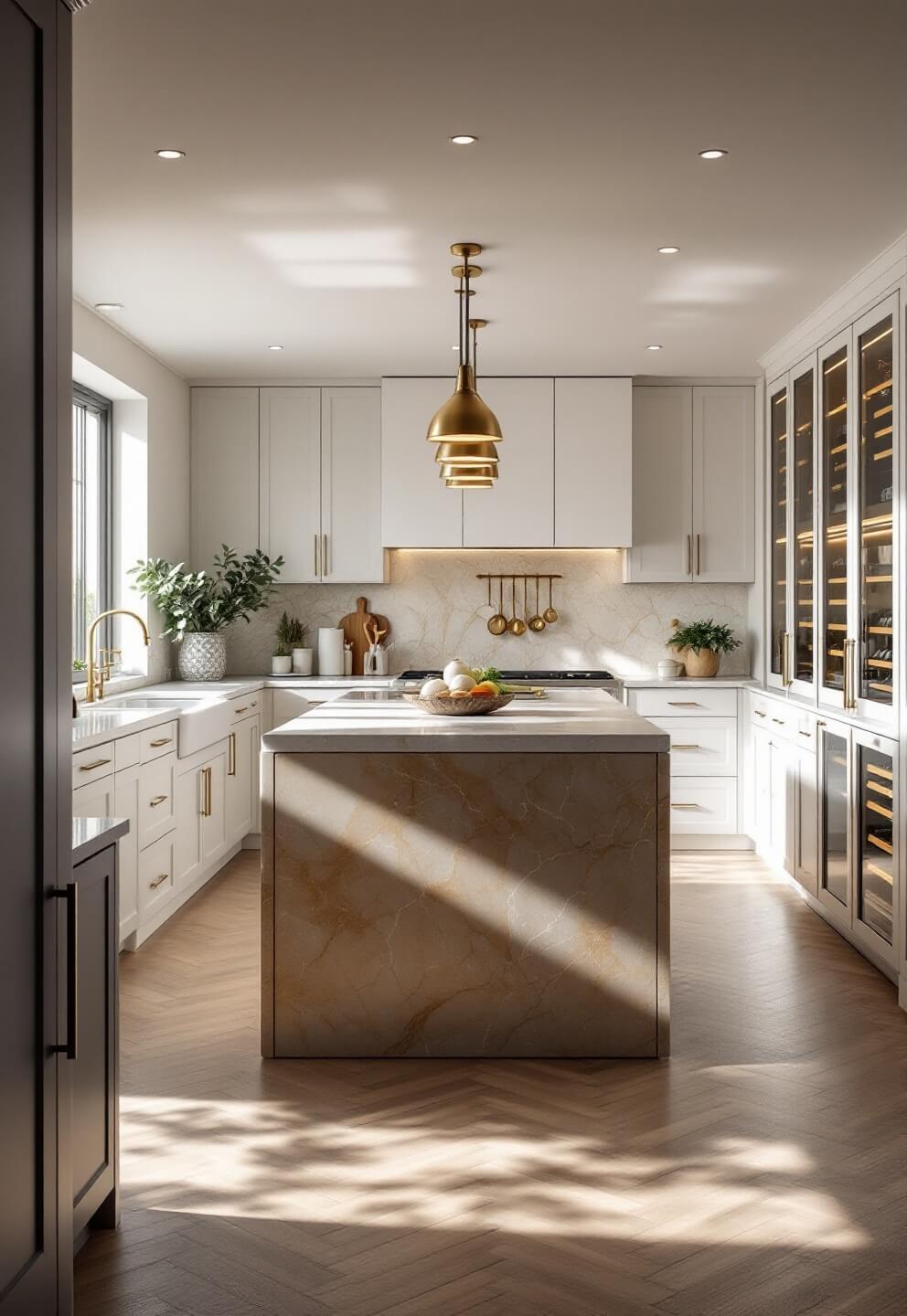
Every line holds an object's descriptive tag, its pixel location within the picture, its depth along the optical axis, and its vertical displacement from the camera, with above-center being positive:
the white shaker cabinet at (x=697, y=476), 6.87 +0.98
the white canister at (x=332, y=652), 6.95 -0.01
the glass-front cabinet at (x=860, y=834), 4.26 -0.70
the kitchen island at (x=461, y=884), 3.50 -0.68
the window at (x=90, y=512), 5.82 +0.68
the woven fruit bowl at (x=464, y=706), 3.98 -0.19
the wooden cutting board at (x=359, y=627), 7.11 +0.13
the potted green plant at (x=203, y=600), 6.13 +0.26
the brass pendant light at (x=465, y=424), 4.14 +0.77
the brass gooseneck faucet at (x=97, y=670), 5.13 -0.10
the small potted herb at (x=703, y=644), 6.80 +0.03
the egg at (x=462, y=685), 4.02 -0.12
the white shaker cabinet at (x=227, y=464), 6.92 +1.06
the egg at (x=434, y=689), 4.01 -0.13
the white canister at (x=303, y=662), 6.97 -0.07
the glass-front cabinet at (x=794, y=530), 5.58 +0.58
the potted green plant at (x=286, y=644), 6.96 +0.03
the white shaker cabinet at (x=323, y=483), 6.89 +0.95
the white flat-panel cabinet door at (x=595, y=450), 6.69 +1.10
